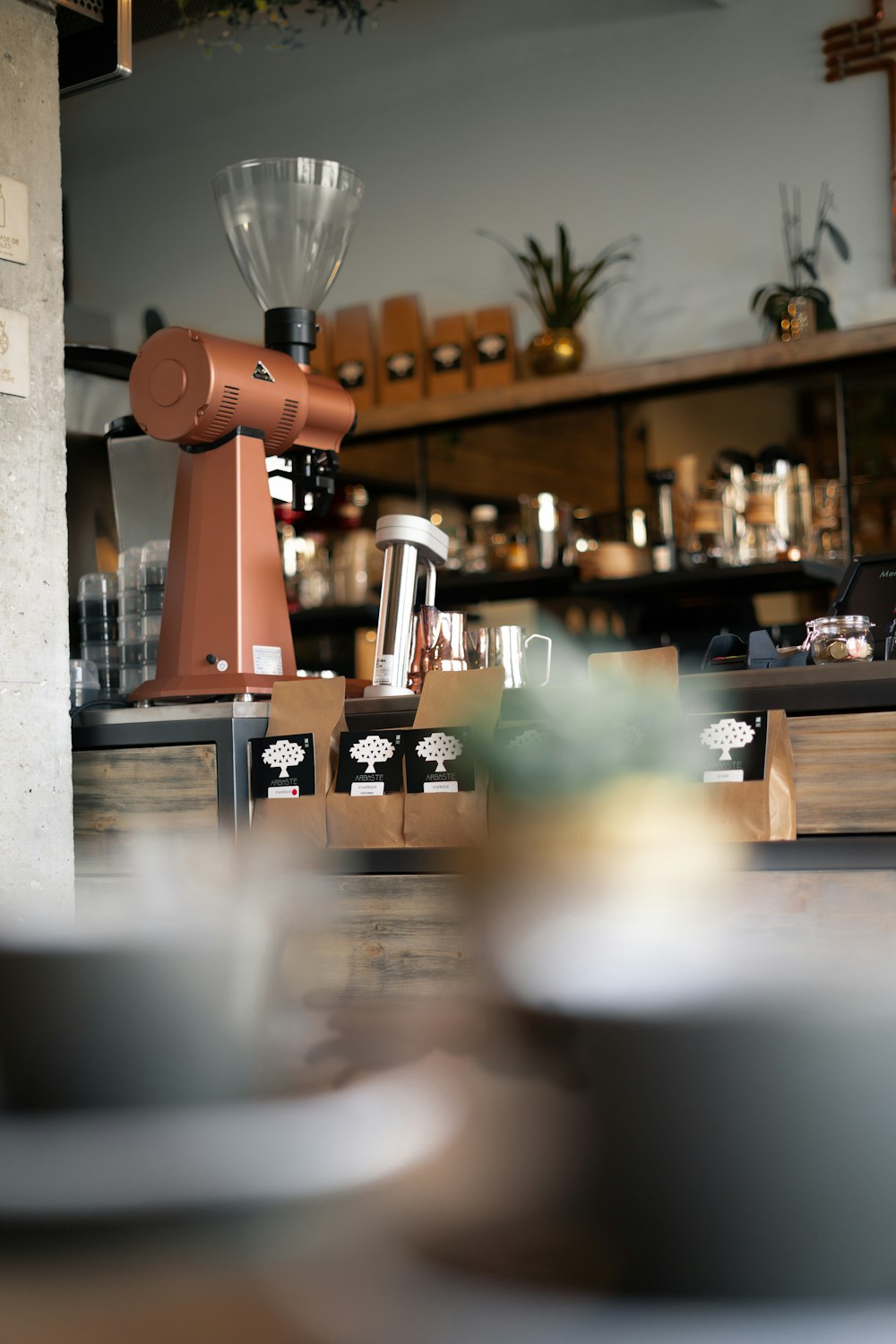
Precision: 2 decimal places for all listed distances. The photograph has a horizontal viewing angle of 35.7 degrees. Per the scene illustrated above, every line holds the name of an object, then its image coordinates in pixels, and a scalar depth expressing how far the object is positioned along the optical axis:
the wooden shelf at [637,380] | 4.05
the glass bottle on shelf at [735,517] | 4.19
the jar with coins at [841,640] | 1.68
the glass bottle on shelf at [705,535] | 4.24
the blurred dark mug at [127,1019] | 0.65
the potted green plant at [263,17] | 4.65
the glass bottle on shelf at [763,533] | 4.09
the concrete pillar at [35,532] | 1.92
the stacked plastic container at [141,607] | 2.27
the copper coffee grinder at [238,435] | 2.01
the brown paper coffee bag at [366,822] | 1.80
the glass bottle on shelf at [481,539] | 4.71
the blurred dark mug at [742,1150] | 0.45
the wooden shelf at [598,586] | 4.13
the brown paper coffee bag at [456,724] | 1.74
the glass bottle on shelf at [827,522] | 4.18
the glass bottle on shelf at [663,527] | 4.32
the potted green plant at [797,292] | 4.18
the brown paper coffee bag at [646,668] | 1.63
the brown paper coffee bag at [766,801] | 1.55
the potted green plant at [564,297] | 4.61
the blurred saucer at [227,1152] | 0.58
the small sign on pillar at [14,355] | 1.92
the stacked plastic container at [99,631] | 2.41
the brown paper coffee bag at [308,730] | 1.86
